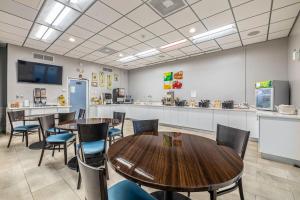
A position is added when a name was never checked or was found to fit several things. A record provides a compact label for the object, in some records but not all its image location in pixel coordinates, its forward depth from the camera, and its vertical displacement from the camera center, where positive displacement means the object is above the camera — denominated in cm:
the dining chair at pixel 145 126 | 229 -44
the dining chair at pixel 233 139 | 148 -48
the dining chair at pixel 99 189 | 76 -51
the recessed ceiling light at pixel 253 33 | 367 +169
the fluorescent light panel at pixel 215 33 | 351 +171
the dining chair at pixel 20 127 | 350 -69
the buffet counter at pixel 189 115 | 419 -62
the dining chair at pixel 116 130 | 311 -72
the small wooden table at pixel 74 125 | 245 -47
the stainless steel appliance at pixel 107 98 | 722 +5
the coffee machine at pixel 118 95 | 764 +21
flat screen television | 484 +95
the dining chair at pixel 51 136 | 256 -71
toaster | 290 -23
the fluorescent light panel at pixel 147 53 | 517 +172
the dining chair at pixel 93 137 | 202 -55
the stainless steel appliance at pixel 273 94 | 353 +11
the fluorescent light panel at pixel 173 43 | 425 +172
